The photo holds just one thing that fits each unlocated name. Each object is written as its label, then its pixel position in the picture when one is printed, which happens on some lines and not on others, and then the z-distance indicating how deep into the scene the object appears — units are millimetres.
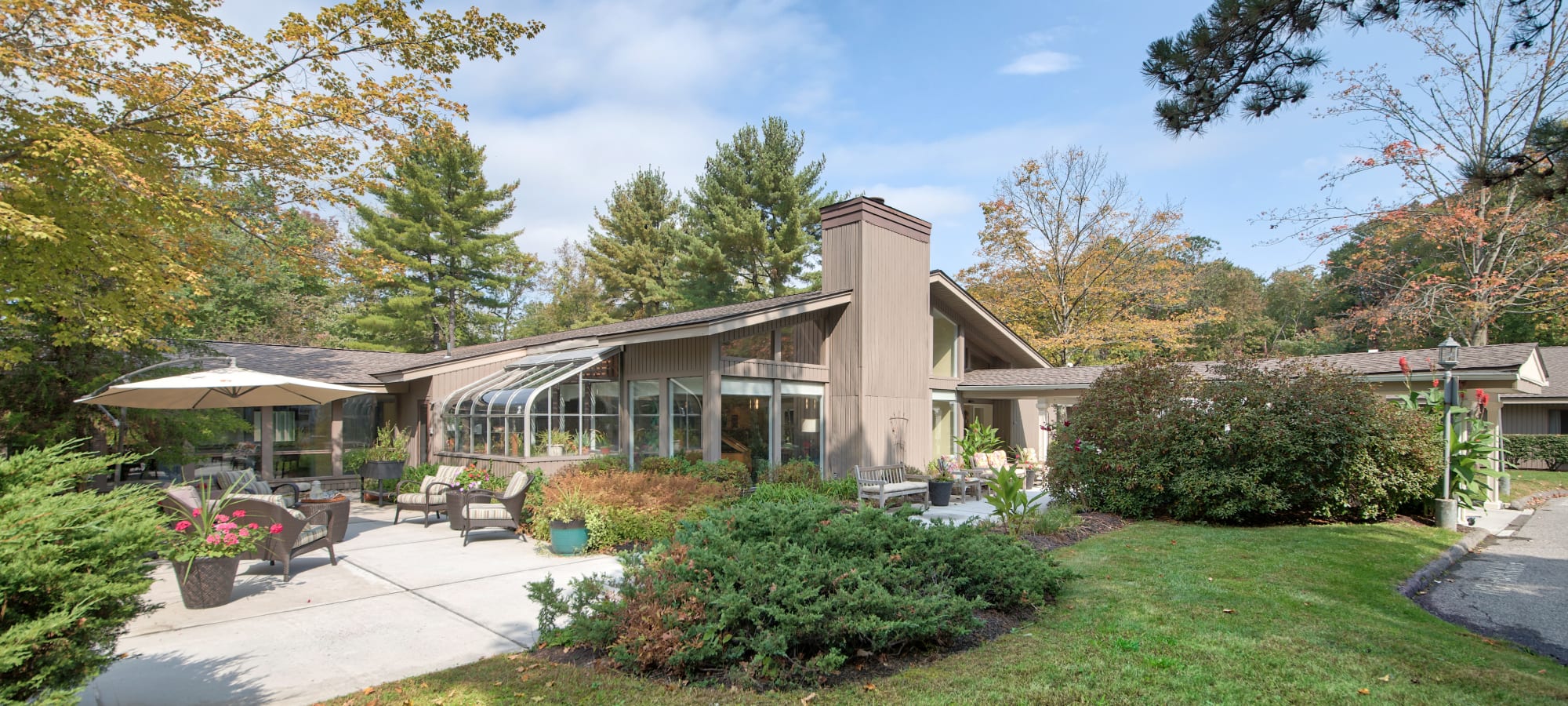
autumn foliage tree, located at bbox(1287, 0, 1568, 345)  18719
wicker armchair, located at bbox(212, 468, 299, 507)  8391
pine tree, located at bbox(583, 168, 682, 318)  31734
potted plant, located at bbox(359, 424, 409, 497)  12516
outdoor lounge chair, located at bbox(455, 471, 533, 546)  9289
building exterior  12367
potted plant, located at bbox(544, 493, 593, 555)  8484
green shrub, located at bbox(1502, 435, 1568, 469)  20141
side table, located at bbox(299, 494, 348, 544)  7980
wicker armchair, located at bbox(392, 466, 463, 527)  10641
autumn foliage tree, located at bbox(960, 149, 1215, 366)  25266
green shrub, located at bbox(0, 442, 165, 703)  2791
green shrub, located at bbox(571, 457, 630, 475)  11500
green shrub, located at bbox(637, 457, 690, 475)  11977
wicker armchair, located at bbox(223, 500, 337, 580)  7117
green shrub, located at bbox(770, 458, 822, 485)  12648
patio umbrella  9047
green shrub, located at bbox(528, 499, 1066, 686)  4324
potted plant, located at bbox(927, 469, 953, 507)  13195
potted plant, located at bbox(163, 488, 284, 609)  6055
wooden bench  11986
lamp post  9898
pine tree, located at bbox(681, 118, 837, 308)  27562
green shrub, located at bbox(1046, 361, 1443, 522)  9781
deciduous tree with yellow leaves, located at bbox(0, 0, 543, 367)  8539
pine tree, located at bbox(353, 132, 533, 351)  27844
